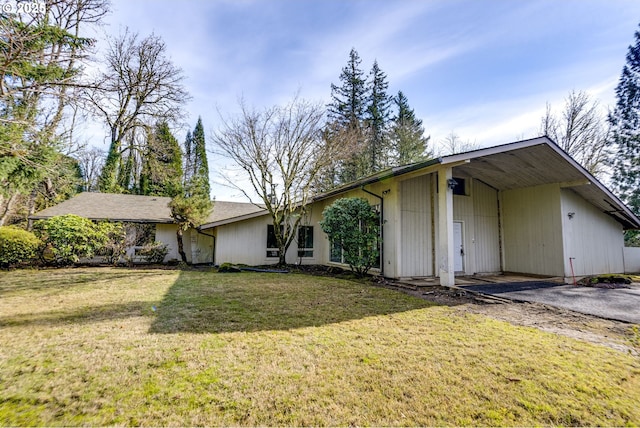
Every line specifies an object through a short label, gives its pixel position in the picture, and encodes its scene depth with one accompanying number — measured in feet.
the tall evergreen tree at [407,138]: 71.41
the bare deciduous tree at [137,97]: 51.08
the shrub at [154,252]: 40.96
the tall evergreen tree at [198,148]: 87.50
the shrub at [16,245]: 33.12
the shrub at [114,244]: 38.63
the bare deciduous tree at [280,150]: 38.58
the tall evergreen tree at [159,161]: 61.72
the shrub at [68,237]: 34.99
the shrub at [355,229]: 29.84
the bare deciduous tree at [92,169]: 72.74
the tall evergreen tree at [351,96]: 71.87
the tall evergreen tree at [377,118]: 70.23
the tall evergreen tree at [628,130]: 56.39
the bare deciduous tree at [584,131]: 59.47
